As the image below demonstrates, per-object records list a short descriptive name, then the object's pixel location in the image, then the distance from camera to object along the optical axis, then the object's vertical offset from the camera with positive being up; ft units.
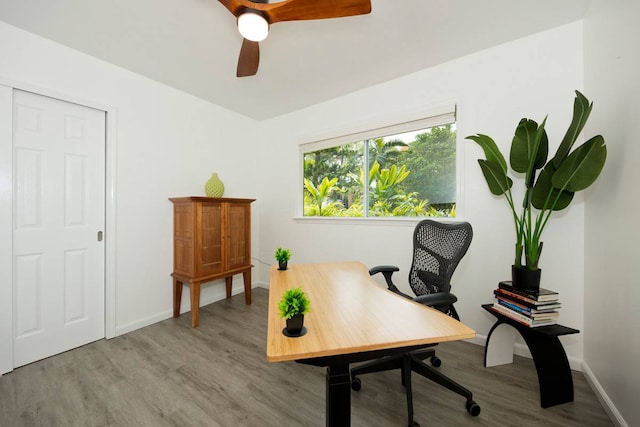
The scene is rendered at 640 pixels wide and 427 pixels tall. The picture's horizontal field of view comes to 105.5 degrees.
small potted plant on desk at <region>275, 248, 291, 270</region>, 6.40 -1.23
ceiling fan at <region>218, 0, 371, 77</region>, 4.29 +3.71
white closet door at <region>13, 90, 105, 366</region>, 6.44 -0.45
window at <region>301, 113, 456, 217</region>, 8.29 +1.59
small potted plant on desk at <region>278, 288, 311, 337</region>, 3.00 -1.23
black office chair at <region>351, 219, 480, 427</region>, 4.77 -1.56
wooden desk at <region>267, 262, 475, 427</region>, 2.84 -1.56
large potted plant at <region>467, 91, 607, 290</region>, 4.76 +0.96
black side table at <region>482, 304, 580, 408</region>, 5.04 -3.20
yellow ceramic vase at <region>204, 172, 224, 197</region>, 9.77 +0.96
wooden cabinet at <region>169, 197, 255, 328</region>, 8.57 -1.19
